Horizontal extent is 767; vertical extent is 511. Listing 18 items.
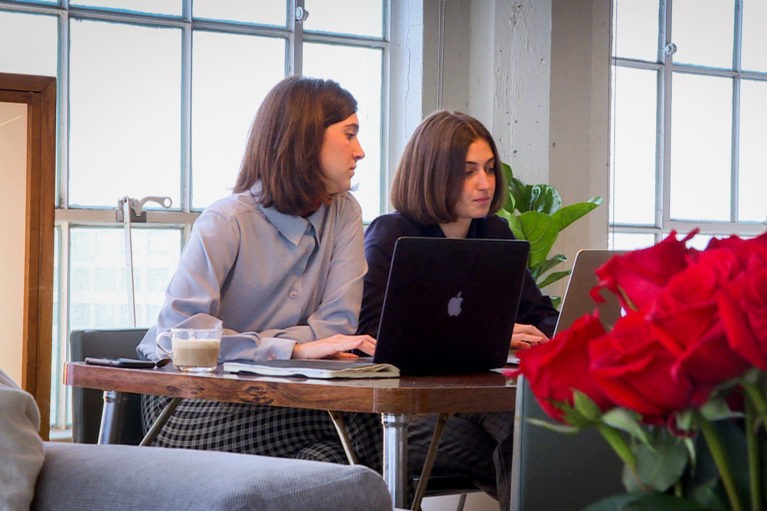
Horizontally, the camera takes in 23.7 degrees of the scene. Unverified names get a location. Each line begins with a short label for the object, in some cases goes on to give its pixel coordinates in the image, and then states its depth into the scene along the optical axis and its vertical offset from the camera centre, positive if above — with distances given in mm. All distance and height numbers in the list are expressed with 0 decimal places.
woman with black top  3741 +89
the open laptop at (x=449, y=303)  2914 -103
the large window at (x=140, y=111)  5776 +513
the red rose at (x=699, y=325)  970 -35
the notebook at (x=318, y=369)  2844 -202
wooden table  2718 -219
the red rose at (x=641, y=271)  1092 -17
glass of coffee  2940 -177
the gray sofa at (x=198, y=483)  2179 -228
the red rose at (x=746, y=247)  1022 -6
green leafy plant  5499 +96
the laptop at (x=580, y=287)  3113 -82
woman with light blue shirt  3166 -70
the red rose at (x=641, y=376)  981 -56
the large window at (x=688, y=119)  7203 +628
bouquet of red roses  972 -56
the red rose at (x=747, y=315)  930 -30
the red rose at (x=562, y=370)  1046 -58
